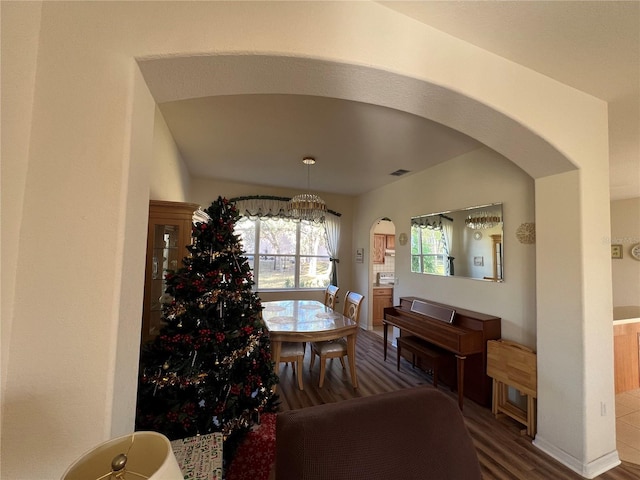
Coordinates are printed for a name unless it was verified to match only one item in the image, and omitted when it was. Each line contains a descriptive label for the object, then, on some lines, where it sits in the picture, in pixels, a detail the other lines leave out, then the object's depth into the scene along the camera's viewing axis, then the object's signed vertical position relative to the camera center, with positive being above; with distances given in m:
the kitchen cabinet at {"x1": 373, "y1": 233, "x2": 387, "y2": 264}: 5.98 +0.18
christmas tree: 1.51 -0.61
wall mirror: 2.81 +0.17
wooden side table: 2.19 -1.02
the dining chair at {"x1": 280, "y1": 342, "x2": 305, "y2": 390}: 2.76 -1.07
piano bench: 2.76 -1.03
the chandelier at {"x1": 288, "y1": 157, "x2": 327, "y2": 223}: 3.46 +0.66
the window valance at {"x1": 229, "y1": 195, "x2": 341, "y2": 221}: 4.91 +0.86
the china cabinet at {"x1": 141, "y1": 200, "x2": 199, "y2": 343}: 2.07 +0.01
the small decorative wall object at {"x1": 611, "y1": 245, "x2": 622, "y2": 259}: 4.81 +0.20
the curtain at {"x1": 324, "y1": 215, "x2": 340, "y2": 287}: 5.50 +0.30
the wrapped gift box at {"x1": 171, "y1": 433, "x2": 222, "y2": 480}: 1.03 -0.88
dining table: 2.56 -0.74
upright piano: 2.55 -0.80
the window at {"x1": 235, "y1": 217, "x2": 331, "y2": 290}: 5.15 -0.01
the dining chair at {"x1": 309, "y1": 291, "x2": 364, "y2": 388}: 2.86 -1.03
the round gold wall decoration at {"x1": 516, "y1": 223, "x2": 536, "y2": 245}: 2.46 +0.25
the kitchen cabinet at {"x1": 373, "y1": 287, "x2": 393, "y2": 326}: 5.36 -0.92
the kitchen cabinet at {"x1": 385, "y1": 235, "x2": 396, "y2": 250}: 6.16 +0.31
